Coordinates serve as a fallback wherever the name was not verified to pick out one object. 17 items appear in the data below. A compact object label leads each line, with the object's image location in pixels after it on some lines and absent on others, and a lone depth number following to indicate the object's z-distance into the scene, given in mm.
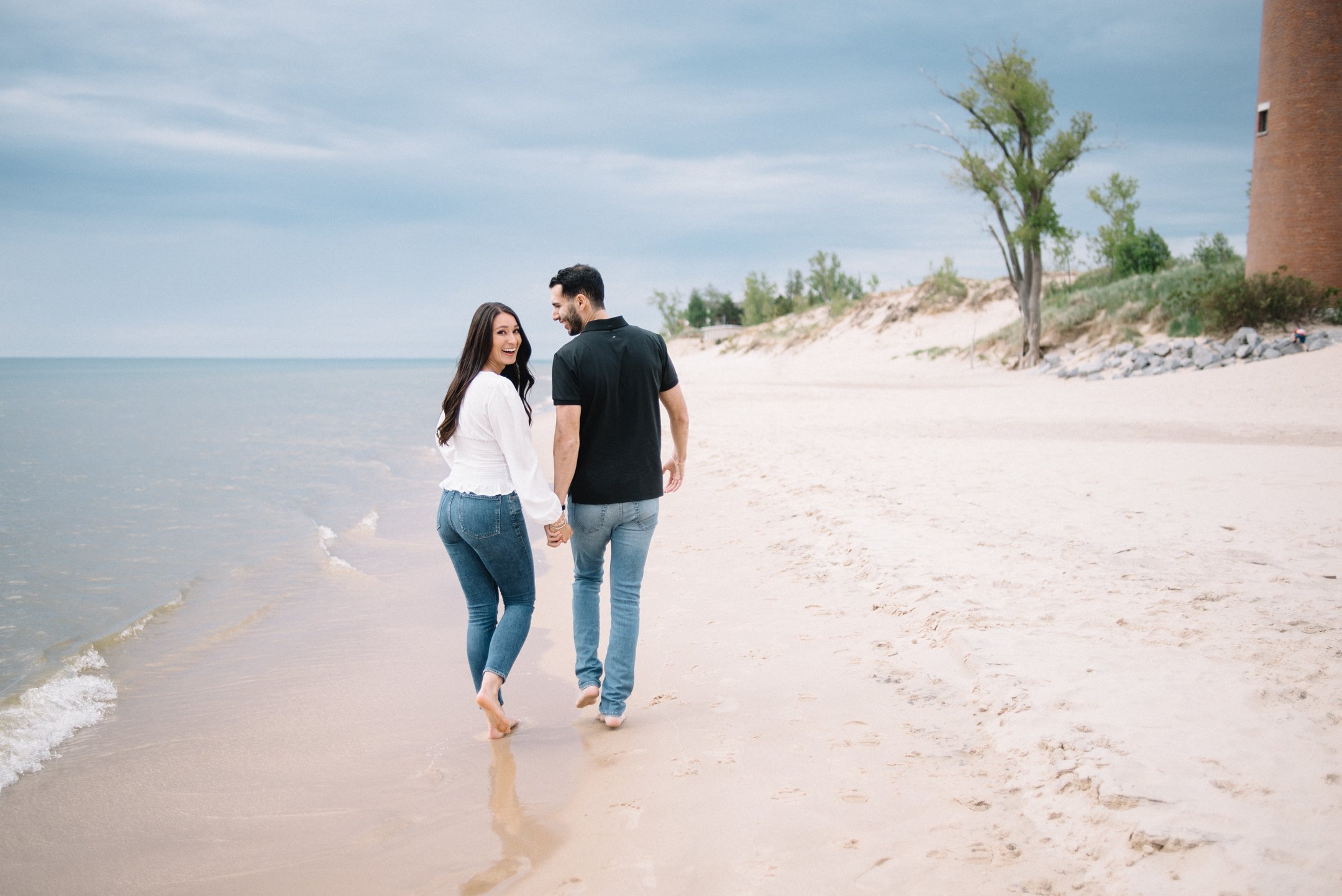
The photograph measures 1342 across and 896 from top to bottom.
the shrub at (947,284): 46656
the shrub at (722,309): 113375
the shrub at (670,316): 114438
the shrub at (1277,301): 21438
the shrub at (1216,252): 33034
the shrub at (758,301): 88750
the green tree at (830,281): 80938
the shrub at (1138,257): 39062
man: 3820
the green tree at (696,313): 114562
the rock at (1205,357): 20766
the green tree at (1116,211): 44969
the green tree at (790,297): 88688
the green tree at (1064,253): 46078
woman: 3650
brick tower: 21750
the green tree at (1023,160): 27391
